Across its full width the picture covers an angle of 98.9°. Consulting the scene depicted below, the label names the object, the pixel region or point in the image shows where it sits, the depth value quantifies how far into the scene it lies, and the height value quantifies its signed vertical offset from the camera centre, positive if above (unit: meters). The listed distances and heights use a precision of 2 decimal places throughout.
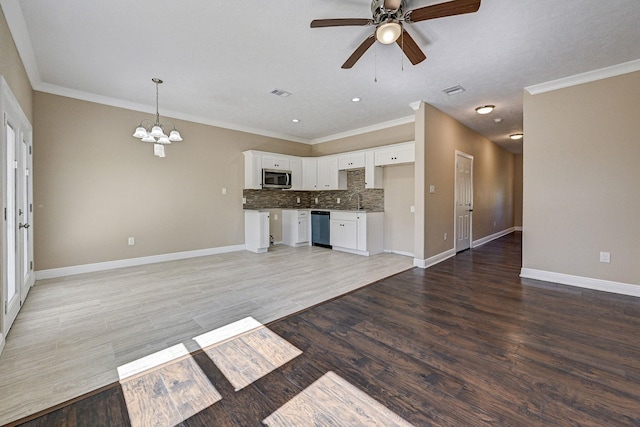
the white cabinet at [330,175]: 6.35 +0.81
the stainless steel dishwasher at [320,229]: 6.20 -0.45
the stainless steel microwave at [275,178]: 5.99 +0.71
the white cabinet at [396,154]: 4.99 +1.04
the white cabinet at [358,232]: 5.41 -0.47
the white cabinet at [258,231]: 5.60 -0.44
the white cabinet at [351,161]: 5.84 +1.06
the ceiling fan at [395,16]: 1.91 +1.44
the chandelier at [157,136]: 3.61 +1.02
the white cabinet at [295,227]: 6.38 -0.41
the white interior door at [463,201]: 5.60 +0.16
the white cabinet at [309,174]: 6.76 +0.88
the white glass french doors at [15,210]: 2.27 +0.02
